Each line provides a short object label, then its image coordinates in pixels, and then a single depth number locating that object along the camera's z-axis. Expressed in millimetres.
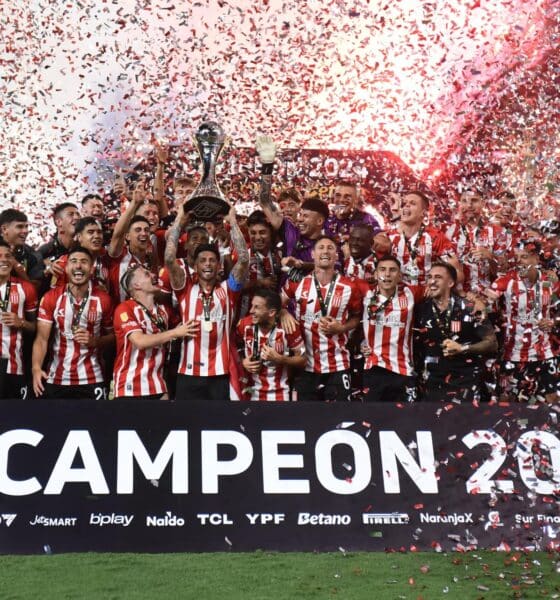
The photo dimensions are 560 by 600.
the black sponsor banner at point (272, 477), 6547
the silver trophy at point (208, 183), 8328
